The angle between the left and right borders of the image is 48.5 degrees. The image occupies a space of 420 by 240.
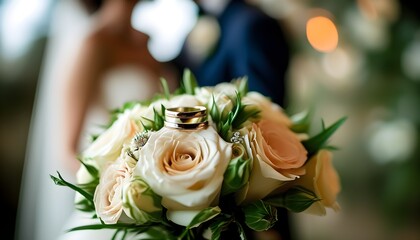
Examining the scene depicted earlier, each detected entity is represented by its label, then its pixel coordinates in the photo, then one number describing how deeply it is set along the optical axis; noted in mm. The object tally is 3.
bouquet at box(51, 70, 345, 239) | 465
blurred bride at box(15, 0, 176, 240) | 1116
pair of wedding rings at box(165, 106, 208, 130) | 494
